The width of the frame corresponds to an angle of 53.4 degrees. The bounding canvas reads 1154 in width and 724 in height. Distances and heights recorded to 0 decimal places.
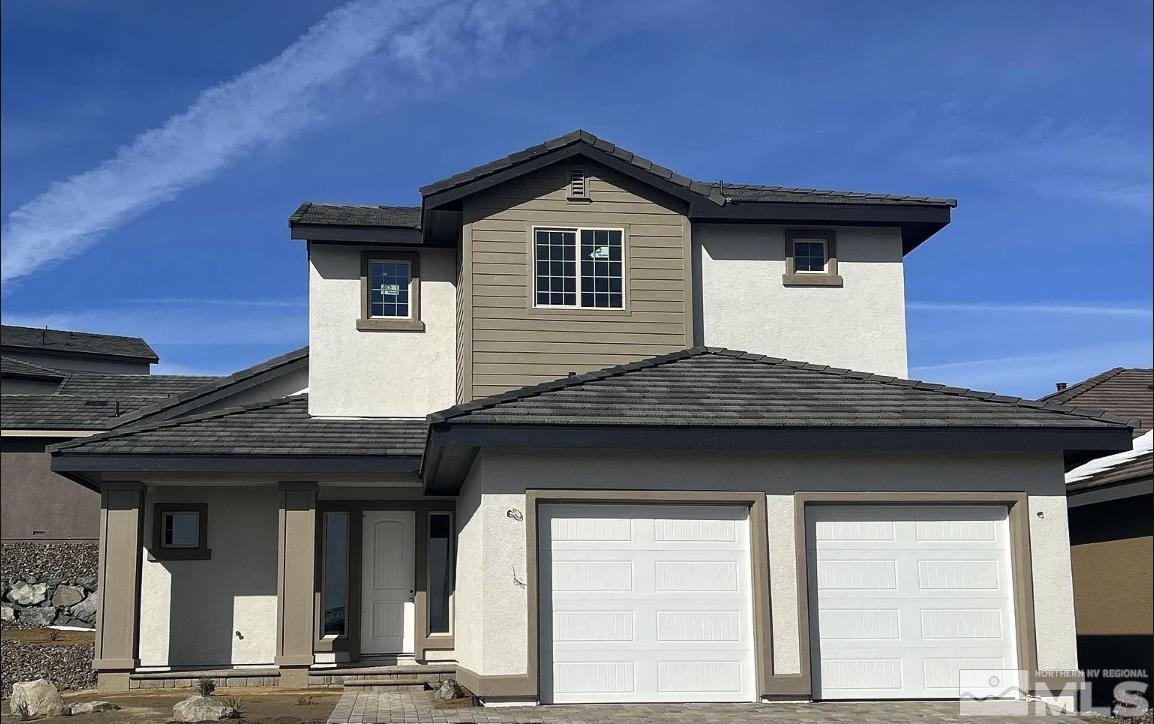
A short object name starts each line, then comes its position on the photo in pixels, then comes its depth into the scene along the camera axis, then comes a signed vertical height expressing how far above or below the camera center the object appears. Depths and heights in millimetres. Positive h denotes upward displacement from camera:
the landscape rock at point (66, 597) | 24312 -910
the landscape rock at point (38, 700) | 11555 -1464
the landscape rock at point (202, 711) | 11039 -1522
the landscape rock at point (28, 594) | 24219 -825
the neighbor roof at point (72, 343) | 40656 +7607
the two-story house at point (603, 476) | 12367 +862
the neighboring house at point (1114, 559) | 16062 -280
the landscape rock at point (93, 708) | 12016 -1614
